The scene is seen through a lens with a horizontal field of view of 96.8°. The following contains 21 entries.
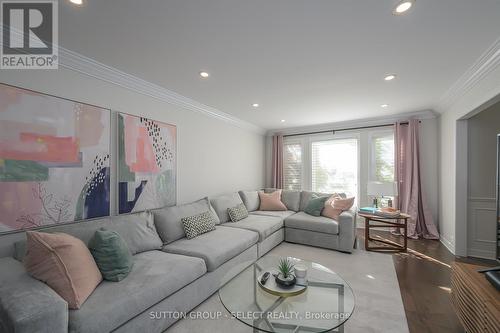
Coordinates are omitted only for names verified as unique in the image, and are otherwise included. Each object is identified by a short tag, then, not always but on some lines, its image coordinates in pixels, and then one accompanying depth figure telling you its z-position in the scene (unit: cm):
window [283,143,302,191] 599
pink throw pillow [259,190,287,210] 488
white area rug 193
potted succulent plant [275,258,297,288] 181
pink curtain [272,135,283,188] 611
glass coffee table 148
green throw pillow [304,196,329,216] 430
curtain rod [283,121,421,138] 470
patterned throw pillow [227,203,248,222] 392
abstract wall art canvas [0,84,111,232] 188
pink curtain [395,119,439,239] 436
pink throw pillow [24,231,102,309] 142
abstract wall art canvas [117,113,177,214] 273
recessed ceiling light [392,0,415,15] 154
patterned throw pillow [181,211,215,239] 291
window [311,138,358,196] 530
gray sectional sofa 125
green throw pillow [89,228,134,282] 178
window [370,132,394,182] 485
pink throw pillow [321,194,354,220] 403
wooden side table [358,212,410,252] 363
